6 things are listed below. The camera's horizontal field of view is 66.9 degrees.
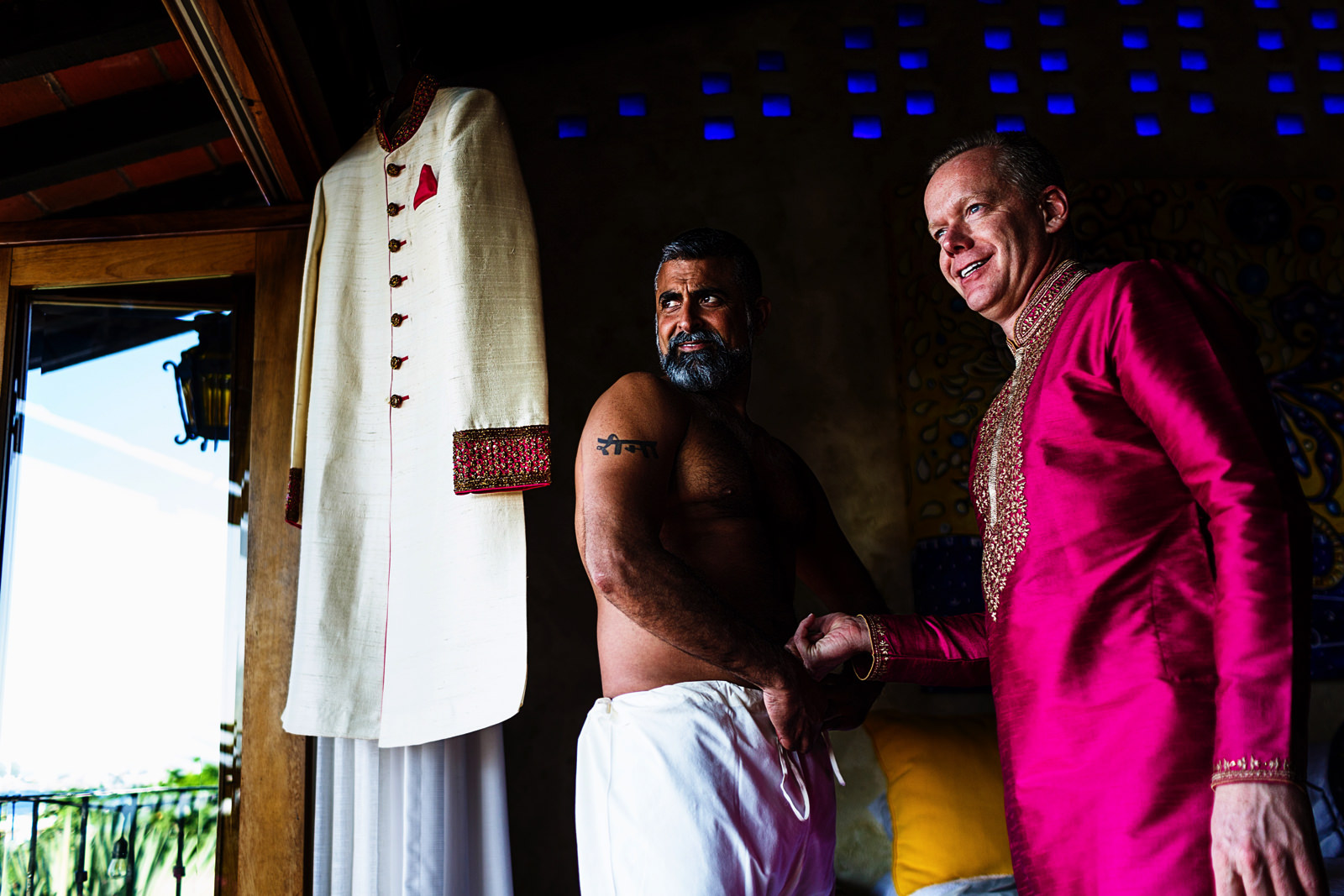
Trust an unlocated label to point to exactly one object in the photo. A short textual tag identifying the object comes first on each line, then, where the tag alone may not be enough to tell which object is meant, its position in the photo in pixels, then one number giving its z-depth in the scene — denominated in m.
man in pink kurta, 1.18
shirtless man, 1.73
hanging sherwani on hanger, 2.12
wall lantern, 2.70
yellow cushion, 2.64
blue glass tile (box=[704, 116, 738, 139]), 3.60
